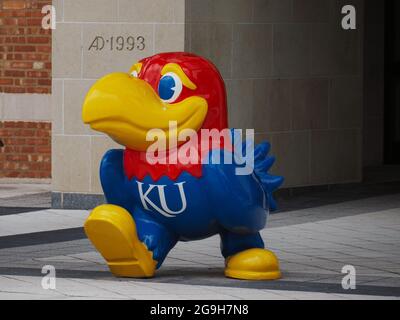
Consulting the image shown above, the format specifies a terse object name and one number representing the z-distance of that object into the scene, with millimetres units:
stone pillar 15078
